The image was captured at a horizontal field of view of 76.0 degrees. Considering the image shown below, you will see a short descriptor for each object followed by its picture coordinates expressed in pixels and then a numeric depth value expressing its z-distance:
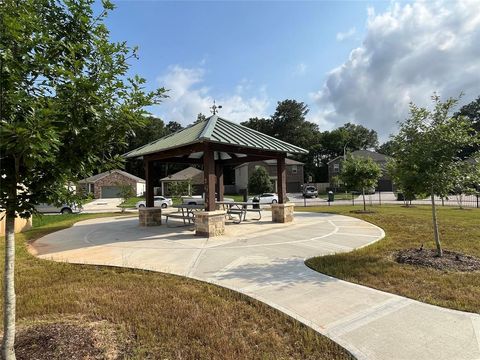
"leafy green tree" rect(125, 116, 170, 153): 67.03
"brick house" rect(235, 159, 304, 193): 52.46
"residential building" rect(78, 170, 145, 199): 52.24
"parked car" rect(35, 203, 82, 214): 24.89
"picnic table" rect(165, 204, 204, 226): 12.20
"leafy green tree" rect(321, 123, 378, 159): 76.94
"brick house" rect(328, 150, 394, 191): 52.94
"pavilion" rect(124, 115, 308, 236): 10.23
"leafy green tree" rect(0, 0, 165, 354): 2.45
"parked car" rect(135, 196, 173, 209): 32.03
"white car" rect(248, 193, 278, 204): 31.08
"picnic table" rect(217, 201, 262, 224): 13.14
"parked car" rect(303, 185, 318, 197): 44.71
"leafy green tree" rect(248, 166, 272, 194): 42.31
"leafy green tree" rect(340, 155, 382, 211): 18.69
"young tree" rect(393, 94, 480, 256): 6.30
